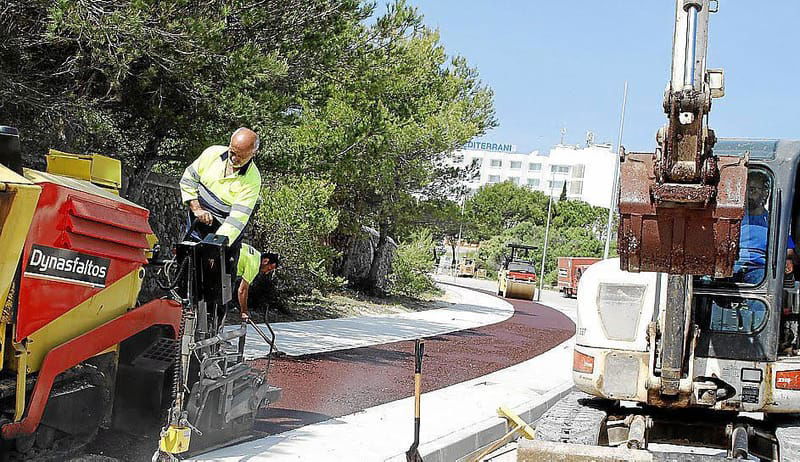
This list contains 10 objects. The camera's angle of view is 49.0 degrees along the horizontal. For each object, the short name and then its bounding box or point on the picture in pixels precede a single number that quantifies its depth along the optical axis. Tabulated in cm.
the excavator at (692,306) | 474
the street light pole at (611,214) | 3263
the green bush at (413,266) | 2861
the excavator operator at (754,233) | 601
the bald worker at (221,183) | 614
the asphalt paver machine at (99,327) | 493
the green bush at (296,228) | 1666
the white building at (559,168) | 12433
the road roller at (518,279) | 4181
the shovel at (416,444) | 656
